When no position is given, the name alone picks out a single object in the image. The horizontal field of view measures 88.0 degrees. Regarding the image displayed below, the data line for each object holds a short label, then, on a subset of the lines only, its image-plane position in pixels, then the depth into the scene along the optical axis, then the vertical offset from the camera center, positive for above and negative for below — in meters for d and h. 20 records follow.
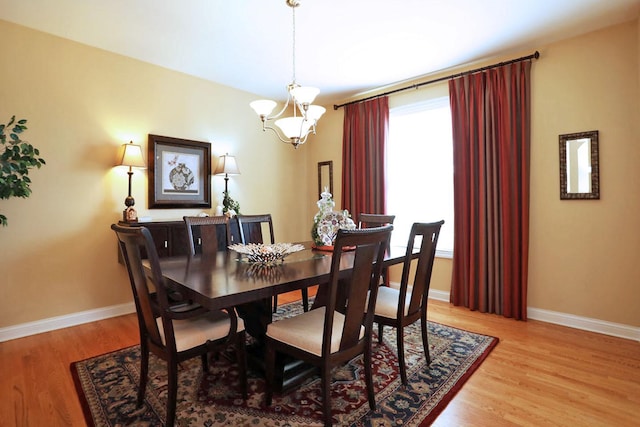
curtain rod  3.20 +1.53
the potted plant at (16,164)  2.51 +0.40
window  3.90 +0.57
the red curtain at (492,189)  3.24 +0.26
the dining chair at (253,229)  2.98 -0.14
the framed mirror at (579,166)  2.92 +0.43
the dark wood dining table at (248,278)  1.46 -0.33
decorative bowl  2.10 -0.25
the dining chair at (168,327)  1.58 -0.60
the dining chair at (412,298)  2.06 -0.57
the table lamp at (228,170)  4.00 +0.54
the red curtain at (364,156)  4.27 +0.78
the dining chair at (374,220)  3.06 -0.06
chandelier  2.30 +0.77
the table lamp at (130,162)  3.23 +0.52
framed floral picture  3.62 +0.48
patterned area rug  1.73 -1.06
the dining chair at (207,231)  2.61 -0.14
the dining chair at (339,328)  1.57 -0.60
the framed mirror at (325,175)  4.95 +0.59
